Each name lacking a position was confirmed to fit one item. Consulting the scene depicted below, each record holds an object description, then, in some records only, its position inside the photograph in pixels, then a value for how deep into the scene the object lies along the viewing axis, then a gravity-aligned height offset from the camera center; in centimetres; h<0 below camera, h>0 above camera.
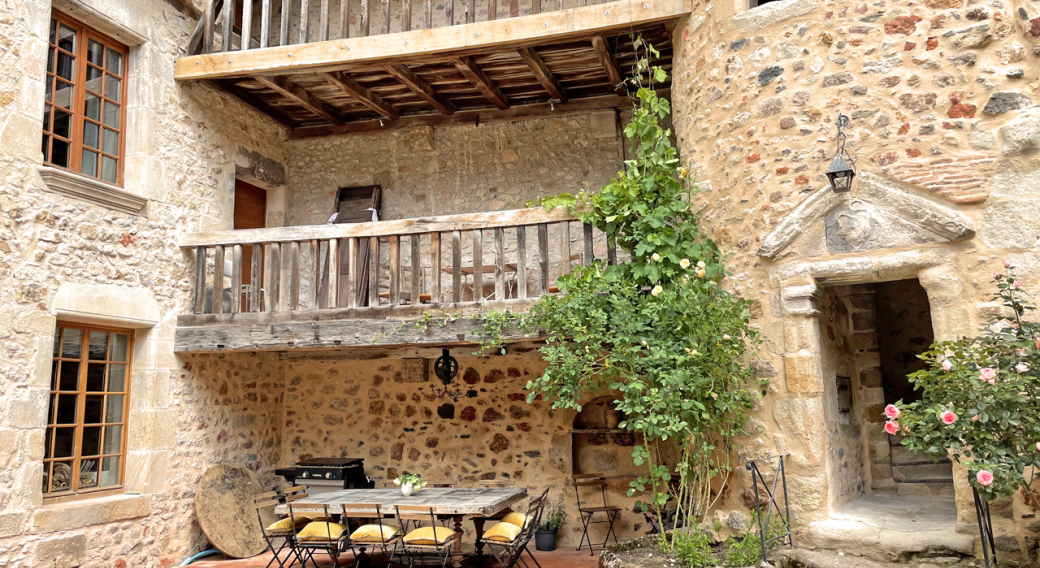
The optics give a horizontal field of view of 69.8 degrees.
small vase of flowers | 524 -59
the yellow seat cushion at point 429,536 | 464 -86
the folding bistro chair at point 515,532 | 473 -88
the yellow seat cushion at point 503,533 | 472 -86
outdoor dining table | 466 -69
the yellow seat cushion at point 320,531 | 488 -86
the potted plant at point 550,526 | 633 -111
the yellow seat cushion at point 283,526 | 508 -86
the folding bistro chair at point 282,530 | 505 -87
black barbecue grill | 651 -66
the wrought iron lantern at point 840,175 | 418 +120
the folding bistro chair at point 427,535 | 464 -86
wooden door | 726 +190
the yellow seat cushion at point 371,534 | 482 -87
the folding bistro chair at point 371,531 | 478 -85
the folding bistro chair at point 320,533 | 484 -87
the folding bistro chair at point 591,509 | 629 -96
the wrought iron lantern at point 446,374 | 665 +21
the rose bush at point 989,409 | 336 -10
